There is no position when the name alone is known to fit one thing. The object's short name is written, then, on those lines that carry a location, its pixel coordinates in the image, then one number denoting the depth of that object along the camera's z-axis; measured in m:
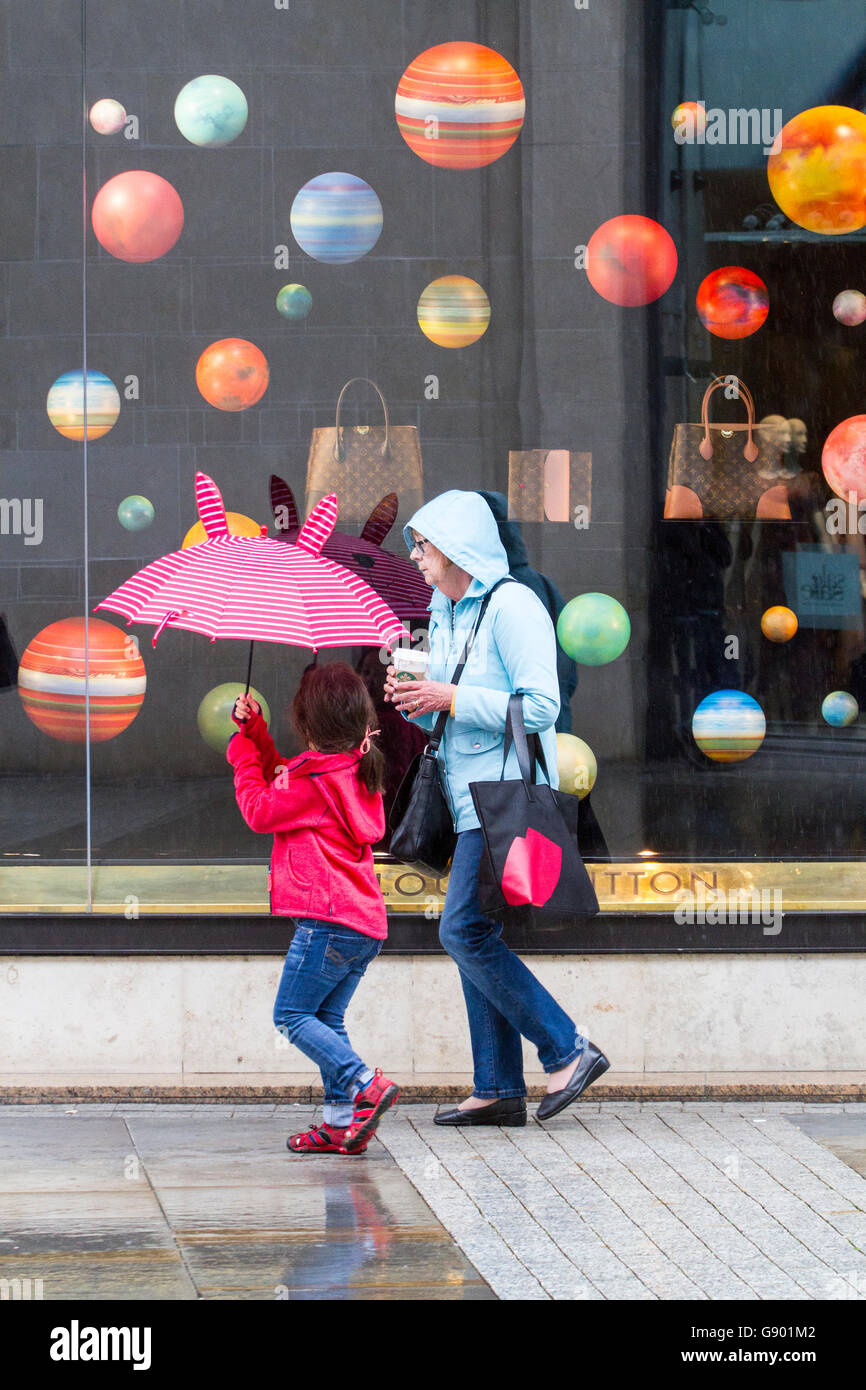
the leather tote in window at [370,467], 12.50
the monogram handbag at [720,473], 12.66
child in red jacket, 9.79
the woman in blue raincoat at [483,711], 9.96
